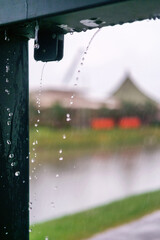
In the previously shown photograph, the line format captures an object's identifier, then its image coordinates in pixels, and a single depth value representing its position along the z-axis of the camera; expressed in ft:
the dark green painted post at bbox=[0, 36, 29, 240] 3.65
